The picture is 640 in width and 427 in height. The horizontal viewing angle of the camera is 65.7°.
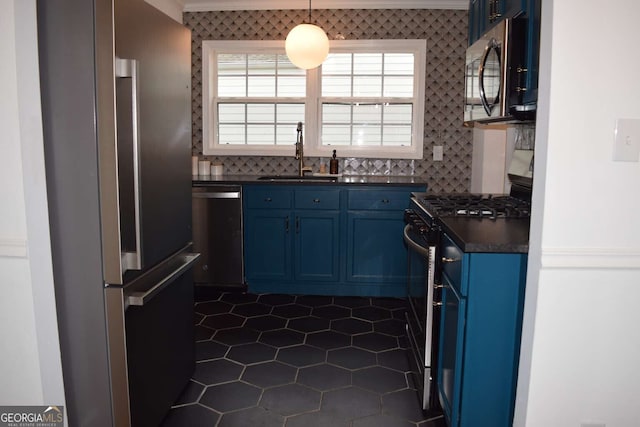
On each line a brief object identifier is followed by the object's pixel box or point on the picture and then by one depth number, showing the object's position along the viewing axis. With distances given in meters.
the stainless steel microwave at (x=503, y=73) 2.07
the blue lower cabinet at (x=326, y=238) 3.81
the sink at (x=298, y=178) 4.29
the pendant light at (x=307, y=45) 3.74
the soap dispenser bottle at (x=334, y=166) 4.36
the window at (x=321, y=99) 4.41
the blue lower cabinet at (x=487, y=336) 1.72
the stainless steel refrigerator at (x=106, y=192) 1.57
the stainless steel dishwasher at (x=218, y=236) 3.88
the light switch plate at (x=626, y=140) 1.43
